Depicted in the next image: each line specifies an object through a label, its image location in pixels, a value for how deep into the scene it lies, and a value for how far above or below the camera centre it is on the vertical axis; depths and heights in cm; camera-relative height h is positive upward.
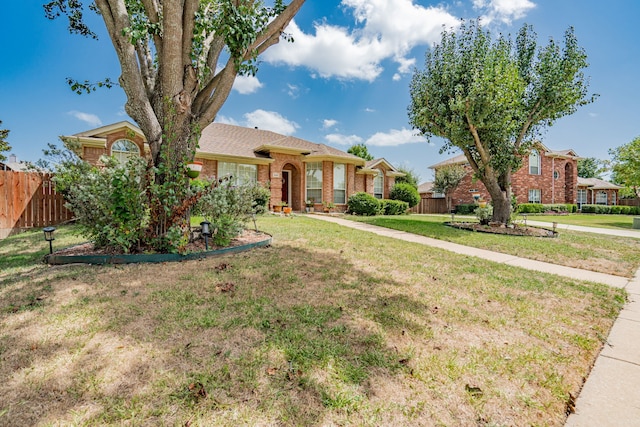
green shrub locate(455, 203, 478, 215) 2500 -44
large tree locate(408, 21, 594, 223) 957 +396
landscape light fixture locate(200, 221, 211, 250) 523 -48
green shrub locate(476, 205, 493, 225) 1164 -45
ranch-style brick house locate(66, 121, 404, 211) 1638 +253
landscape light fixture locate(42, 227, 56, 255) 455 -50
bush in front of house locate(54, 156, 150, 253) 455 +0
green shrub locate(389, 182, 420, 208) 2250 +78
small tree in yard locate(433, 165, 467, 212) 2603 +236
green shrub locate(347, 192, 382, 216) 1744 -3
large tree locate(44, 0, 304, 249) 471 +243
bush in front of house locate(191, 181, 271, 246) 551 -11
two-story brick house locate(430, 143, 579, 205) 2689 +228
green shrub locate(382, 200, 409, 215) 1891 -24
